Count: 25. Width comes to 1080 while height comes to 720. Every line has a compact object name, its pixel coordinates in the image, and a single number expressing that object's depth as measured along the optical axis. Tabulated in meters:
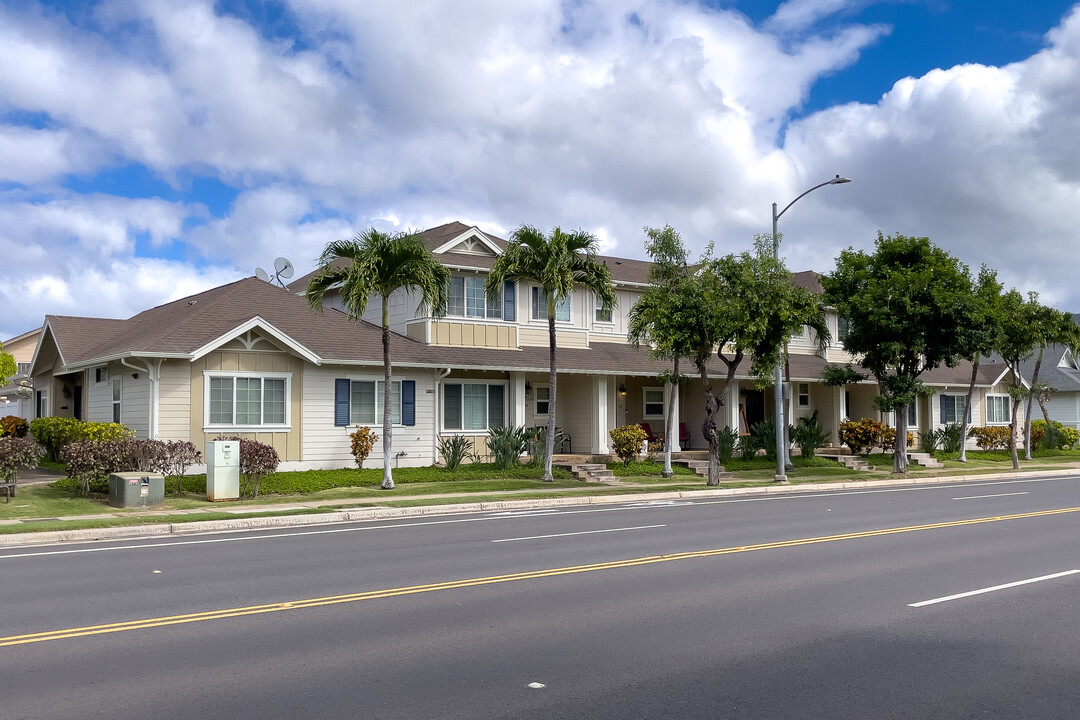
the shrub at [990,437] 45.00
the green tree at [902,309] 31.80
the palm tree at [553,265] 24.66
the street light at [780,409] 27.67
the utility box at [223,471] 21.61
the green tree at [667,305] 26.59
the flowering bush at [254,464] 22.59
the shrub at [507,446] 28.05
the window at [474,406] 29.58
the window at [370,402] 27.56
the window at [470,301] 30.02
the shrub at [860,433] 37.62
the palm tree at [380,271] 22.73
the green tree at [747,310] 26.02
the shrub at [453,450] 27.62
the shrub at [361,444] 26.61
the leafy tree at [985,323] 31.61
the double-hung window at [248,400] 25.00
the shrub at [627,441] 30.31
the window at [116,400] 26.19
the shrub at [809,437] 36.47
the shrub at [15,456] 19.91
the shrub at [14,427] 32.73
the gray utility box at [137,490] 20.14
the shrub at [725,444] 33.81
